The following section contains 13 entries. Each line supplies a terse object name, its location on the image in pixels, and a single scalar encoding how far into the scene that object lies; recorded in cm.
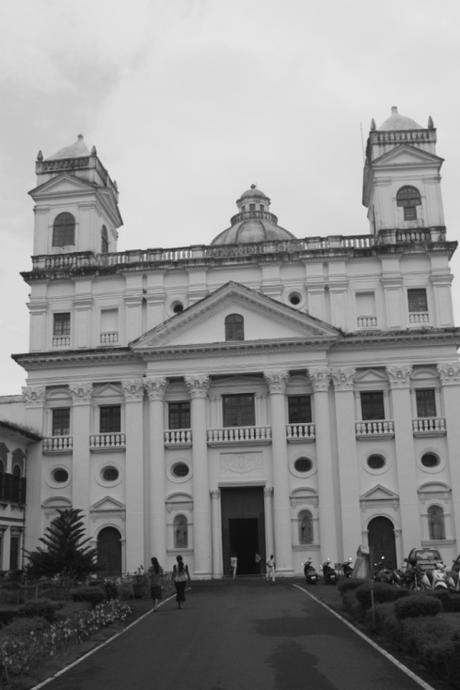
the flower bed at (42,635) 1438
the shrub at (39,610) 1934
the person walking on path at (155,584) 2556
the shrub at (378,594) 2009
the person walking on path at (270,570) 3788
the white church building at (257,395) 4128
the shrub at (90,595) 2350
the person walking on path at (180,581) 2564
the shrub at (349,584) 2356
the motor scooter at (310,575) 3544
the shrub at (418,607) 1633
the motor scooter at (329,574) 3500
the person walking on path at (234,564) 3991
